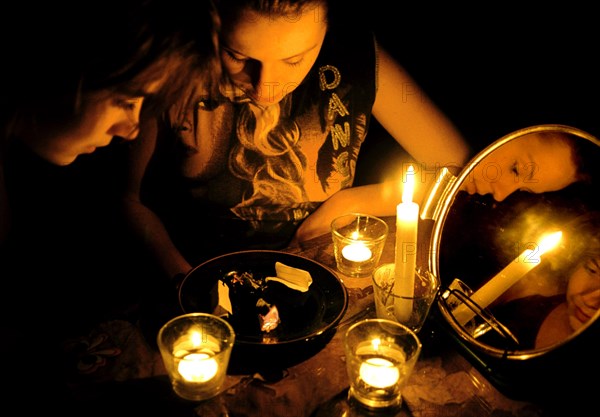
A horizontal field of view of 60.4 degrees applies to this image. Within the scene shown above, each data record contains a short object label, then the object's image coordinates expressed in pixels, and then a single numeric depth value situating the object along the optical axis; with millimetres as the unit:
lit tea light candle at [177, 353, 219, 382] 925
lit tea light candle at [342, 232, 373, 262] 1280
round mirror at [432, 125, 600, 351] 1011
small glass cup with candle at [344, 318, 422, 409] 931
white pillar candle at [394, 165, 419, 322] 1018
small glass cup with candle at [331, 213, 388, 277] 1275
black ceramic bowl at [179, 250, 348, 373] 1009
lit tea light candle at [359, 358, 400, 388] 936
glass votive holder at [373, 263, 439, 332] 1080
